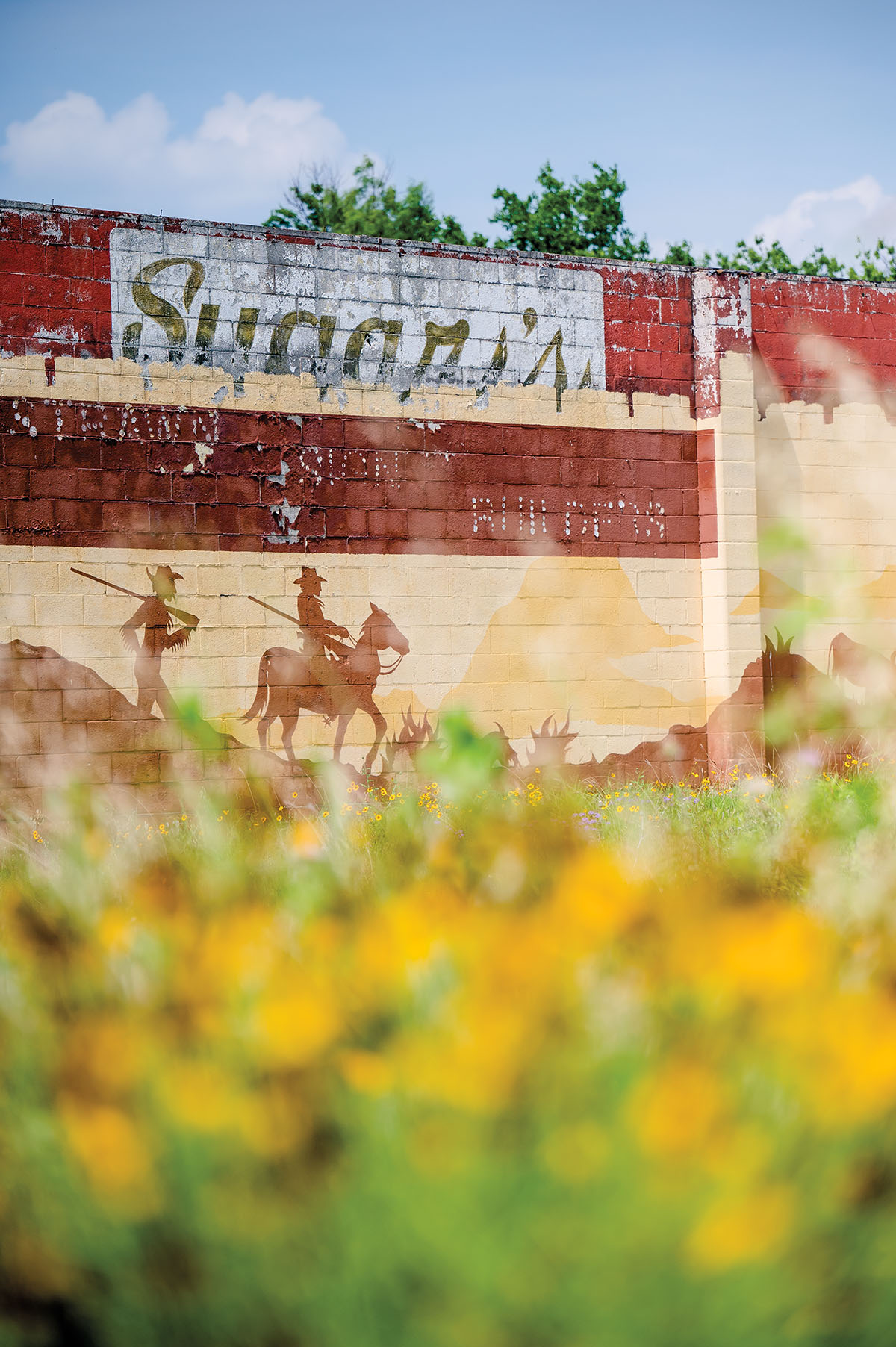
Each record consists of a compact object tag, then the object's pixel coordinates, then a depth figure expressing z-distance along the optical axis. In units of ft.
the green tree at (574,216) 207.65
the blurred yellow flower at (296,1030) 36.59
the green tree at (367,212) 229.34
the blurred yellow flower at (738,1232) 31.75
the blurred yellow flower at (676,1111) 32.42
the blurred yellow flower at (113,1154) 35.19
